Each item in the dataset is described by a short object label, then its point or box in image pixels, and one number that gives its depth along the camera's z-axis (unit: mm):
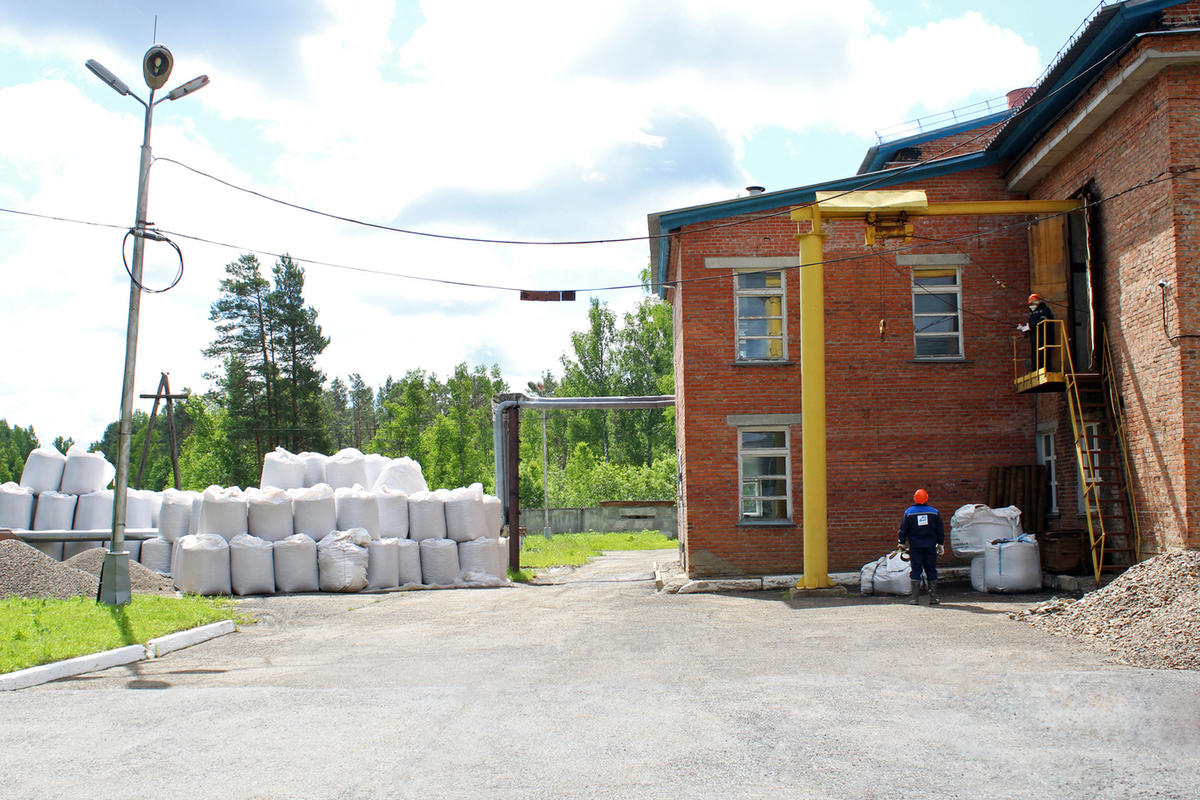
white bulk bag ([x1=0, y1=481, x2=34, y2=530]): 19484
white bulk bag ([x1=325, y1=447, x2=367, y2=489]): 19922
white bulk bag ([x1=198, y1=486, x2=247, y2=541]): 17000
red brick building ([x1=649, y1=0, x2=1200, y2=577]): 15977
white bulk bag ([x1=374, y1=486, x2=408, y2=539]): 18094
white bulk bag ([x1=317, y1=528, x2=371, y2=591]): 16953
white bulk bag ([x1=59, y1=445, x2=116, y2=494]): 20391
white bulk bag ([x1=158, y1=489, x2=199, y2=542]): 18469
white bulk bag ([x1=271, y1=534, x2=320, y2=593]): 16938
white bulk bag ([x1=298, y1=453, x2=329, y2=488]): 19969
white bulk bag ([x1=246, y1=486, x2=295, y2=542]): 17172
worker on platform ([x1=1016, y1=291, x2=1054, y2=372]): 14656
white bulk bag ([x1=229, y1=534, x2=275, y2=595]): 16656
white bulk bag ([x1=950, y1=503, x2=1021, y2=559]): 14828
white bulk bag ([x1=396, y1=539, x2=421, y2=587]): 17828
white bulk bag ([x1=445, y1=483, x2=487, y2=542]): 18328
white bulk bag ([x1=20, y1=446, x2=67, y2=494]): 20188
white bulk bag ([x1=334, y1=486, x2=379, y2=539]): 17781
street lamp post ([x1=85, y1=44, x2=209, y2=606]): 12180
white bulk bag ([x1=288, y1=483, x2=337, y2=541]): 17453
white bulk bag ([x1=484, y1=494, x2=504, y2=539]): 18766
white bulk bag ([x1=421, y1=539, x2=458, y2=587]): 18047
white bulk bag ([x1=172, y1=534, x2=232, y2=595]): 16391
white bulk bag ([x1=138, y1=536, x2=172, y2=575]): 18344
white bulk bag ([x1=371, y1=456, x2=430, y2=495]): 19172
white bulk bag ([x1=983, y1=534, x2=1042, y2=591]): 14320
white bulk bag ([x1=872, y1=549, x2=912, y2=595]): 14797
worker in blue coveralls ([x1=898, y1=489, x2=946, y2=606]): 13516
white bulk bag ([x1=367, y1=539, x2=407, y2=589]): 17500
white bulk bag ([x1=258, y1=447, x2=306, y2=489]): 19438
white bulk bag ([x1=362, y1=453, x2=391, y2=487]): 20297
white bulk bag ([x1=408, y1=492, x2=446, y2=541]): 18250
